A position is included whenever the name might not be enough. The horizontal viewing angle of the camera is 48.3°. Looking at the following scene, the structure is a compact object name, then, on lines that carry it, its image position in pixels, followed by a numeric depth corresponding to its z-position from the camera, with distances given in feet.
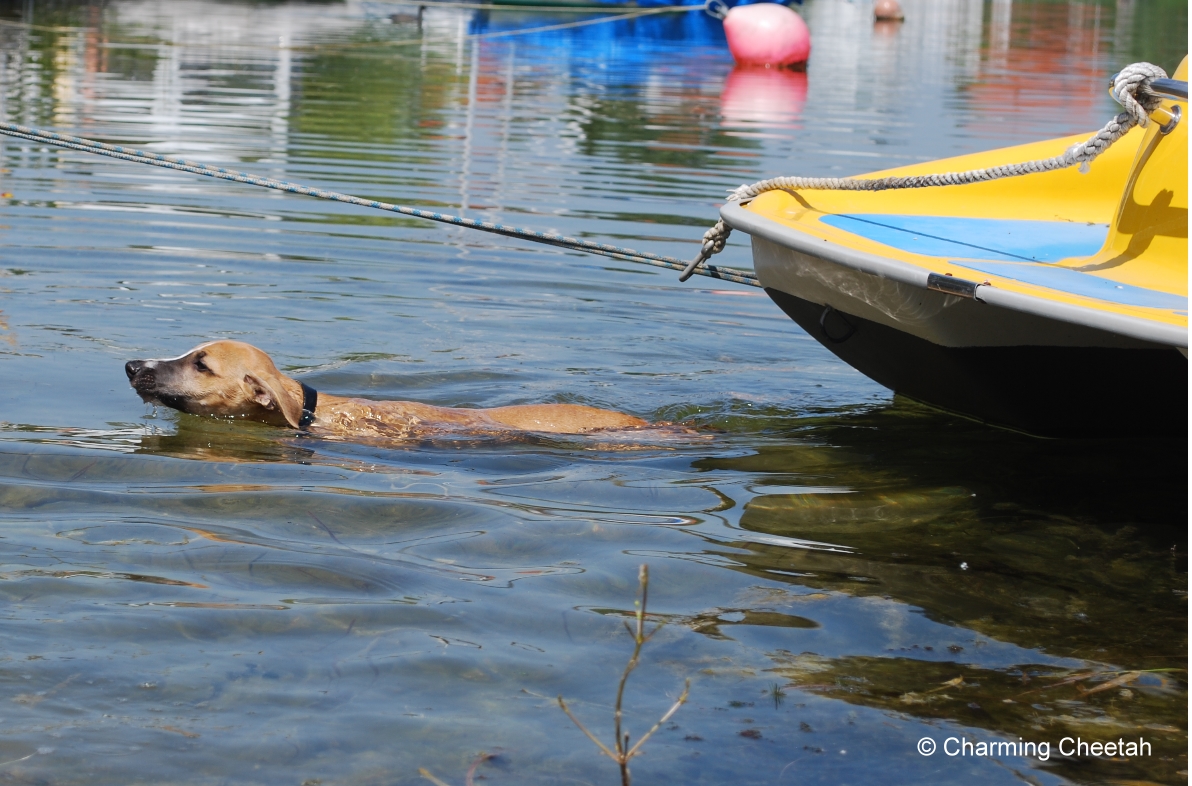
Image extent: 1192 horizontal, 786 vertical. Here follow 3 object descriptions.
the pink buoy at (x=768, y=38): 95.55
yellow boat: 16.43
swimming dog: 21.11
